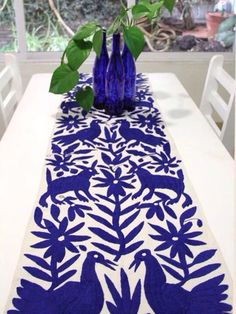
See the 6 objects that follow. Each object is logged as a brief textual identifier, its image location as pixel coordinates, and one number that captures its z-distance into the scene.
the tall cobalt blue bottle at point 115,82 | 1.50
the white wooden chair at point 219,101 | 1.64
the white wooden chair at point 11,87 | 1.78
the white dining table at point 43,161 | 0.93
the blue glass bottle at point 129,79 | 1.56
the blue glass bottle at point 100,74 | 1.58
